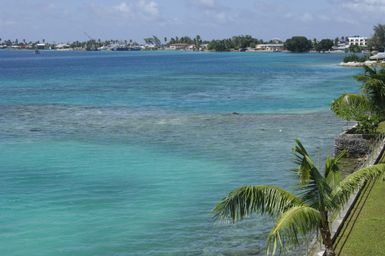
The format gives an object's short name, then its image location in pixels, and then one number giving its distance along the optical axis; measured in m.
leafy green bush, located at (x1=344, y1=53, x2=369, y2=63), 158.65
